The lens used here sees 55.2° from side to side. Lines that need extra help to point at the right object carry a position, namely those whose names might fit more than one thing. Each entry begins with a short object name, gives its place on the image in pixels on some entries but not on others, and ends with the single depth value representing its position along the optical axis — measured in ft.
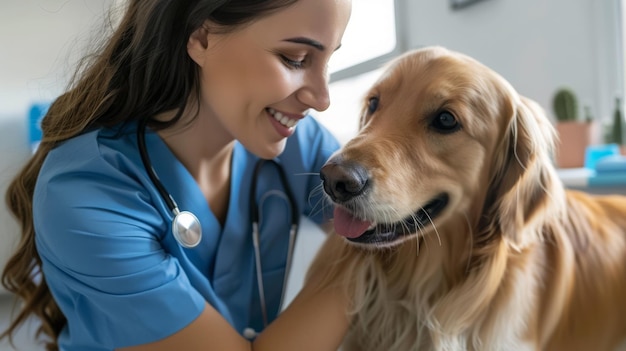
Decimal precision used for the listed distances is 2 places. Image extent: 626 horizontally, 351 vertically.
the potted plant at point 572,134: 6.18
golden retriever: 3.39
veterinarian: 3.23
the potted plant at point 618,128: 6.04
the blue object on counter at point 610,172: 5.09
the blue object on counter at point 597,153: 5.61
